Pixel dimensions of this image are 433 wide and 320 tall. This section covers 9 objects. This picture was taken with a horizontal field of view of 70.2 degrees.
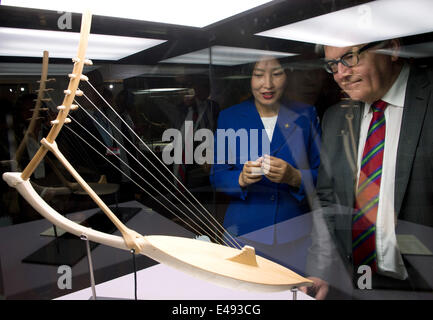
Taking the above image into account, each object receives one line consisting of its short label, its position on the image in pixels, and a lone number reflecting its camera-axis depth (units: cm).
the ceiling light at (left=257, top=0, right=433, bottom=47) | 104
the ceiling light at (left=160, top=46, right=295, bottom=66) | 117
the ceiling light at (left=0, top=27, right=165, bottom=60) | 112
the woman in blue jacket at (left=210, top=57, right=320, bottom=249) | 117
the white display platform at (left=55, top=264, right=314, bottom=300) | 110
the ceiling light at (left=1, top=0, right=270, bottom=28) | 109
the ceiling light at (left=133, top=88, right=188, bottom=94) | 121
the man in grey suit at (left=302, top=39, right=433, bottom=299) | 109
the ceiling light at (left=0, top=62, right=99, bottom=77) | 114
